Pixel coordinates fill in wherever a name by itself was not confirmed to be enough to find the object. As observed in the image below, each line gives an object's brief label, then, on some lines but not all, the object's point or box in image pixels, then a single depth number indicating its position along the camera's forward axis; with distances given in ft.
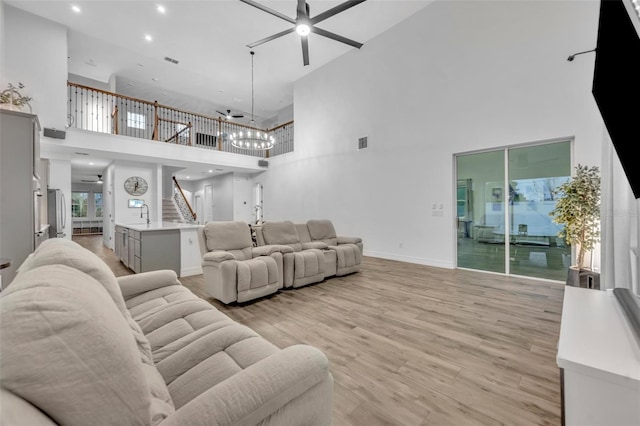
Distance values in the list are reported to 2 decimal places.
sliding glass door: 13.91
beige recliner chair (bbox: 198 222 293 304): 10.64
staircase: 31.17
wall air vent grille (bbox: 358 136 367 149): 21.91
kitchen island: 14.52
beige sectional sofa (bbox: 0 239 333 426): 1.70
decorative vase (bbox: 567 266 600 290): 9.49
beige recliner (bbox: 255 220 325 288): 12.78
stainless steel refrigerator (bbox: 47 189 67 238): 17.65
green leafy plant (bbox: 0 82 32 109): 9.18
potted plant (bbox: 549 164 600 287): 10.54
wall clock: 26.68
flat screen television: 3.15
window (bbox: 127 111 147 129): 34.40
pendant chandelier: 23.11
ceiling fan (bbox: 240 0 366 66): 12.79
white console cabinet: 2.49
